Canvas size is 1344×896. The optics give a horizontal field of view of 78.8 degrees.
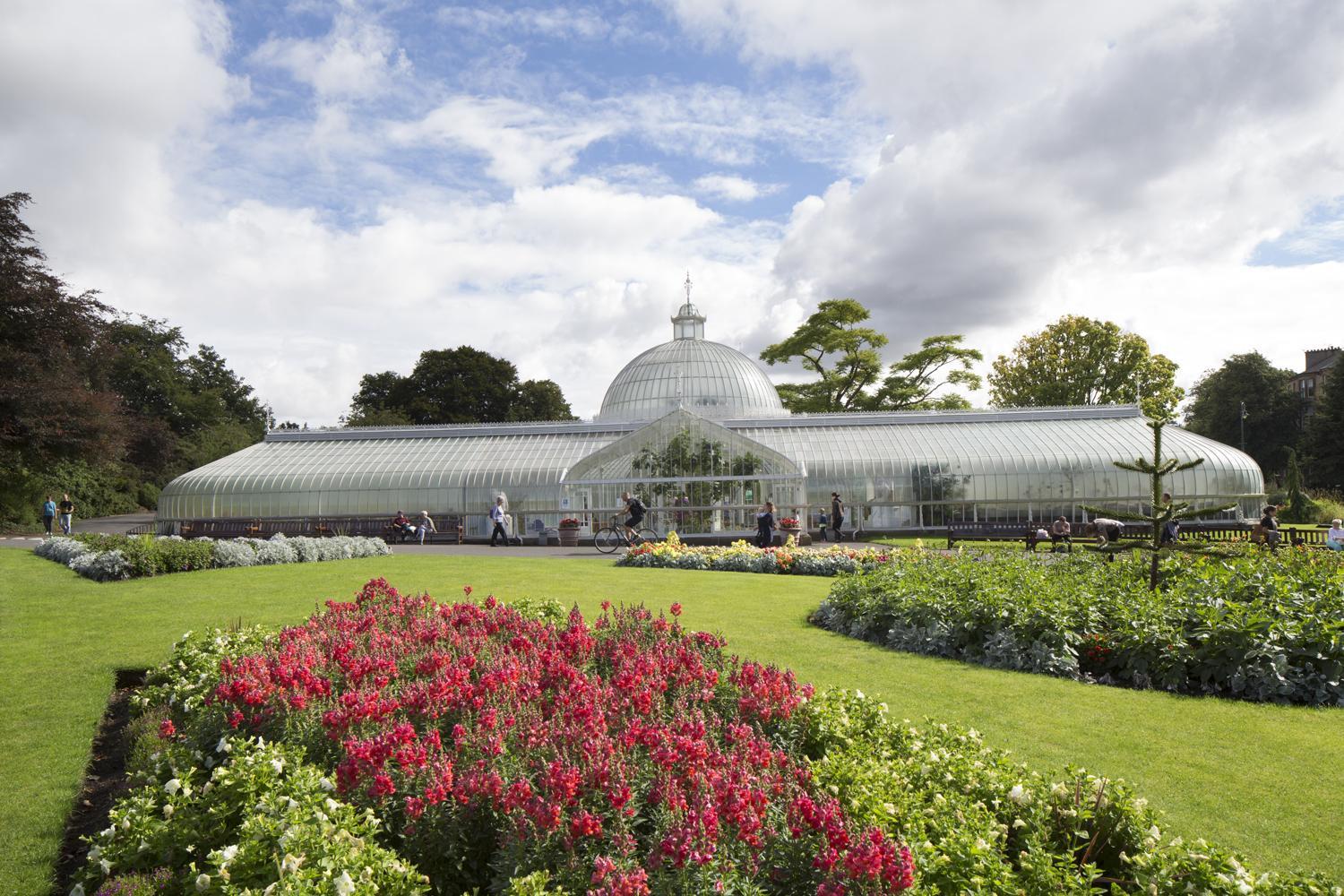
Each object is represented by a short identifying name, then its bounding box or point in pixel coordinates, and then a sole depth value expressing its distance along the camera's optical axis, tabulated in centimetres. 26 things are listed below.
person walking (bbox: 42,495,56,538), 2997
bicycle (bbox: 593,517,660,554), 2434
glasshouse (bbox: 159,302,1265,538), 3133
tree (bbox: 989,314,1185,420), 5447
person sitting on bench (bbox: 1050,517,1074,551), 2001
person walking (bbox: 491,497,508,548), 2766
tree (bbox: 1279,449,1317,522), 3784
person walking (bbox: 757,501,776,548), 2334
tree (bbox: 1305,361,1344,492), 4919
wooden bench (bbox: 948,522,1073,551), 2806
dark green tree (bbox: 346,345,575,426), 6328
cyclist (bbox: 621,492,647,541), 2411
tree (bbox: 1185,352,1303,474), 6550
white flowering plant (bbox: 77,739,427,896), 373
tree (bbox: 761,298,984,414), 5209
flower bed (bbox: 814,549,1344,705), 801
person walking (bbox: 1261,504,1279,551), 1898
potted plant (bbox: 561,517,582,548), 2748
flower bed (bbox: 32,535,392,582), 1623
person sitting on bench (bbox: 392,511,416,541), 2927
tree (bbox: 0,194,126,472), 2562
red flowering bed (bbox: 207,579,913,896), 360
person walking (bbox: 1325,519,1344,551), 1786
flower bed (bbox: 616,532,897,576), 1819
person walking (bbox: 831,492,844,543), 2722
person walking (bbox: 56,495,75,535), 3061
